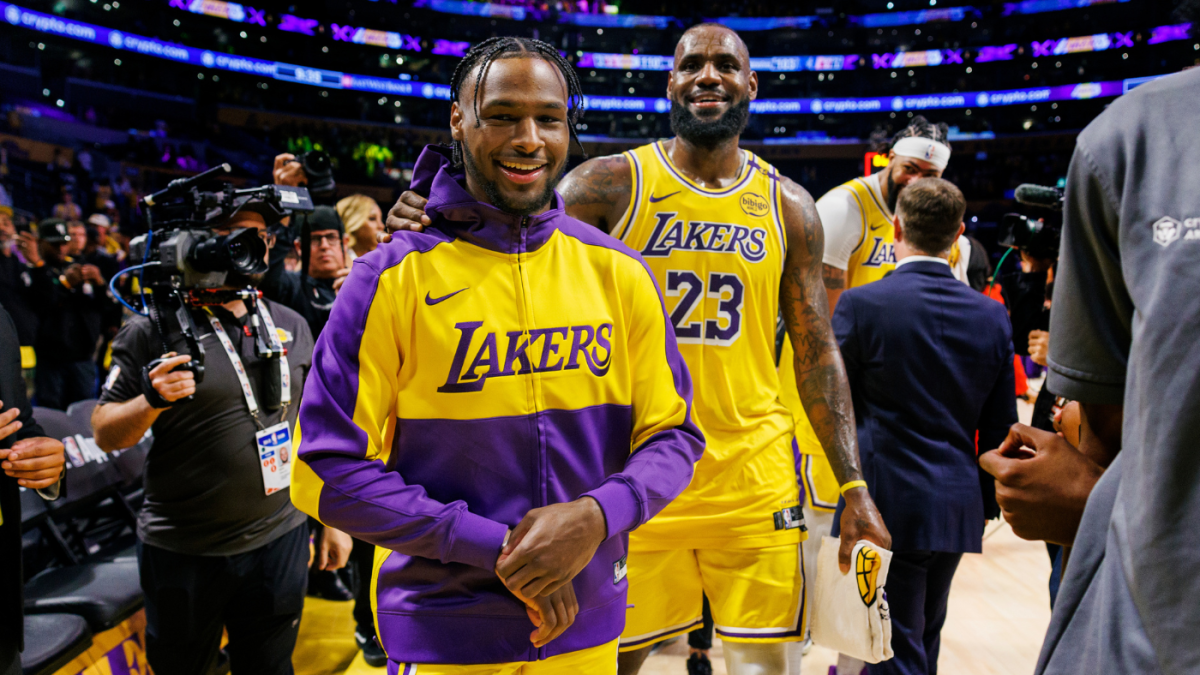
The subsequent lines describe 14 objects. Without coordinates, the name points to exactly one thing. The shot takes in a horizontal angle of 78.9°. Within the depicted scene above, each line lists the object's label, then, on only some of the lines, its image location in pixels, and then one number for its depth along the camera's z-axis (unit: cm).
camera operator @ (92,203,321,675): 230
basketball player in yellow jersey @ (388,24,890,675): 203
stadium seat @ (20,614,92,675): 239
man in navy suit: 247
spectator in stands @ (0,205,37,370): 560
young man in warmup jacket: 123
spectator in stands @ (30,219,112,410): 604
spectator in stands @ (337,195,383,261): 414
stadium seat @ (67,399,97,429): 358
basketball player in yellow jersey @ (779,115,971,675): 352
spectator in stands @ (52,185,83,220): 910
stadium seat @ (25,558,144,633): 275
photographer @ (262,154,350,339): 330
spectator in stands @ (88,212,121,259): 715
